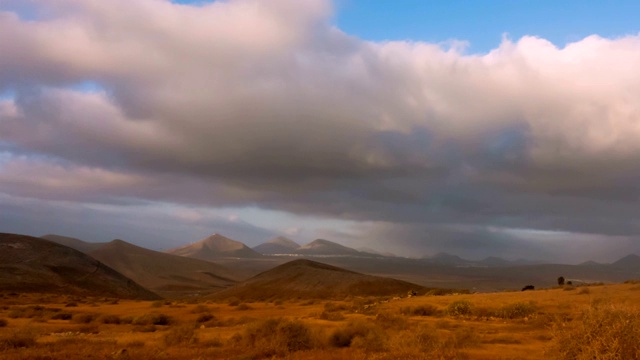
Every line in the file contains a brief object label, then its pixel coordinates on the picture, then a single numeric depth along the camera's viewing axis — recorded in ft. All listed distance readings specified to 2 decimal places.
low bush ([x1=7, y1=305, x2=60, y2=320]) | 107.55
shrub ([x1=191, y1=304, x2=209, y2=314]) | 124.02
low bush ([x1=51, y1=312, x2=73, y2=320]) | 107.34
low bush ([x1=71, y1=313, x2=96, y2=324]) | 100.83
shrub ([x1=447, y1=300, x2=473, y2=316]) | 99.55
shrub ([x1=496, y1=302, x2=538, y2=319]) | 91.25
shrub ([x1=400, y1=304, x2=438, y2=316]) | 104.79
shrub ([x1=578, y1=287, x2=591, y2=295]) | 120.51
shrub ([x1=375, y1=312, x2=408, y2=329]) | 75.29
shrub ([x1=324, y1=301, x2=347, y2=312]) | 117.48
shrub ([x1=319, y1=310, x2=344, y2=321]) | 94.63
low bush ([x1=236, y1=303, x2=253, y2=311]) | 136.56
